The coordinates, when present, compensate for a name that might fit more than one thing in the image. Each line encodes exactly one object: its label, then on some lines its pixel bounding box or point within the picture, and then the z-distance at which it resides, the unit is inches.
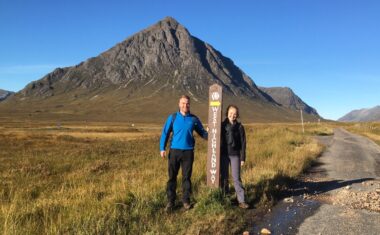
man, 293.1
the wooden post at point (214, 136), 321.4
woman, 311.3
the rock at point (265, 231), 248.4
